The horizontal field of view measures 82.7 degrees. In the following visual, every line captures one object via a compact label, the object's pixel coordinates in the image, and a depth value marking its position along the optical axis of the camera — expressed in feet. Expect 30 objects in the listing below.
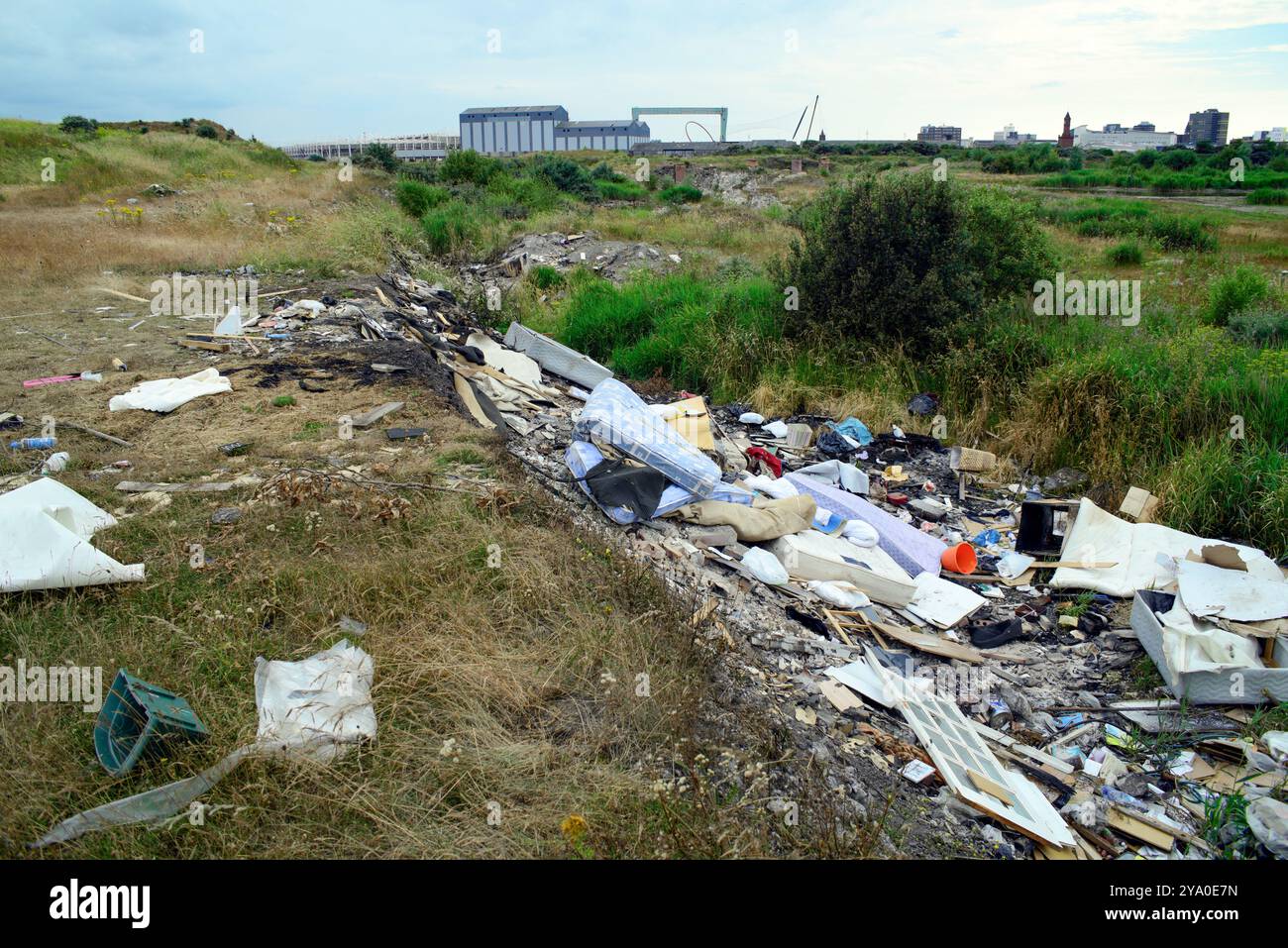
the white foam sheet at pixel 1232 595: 13.42
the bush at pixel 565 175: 82.10
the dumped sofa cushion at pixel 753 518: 17.02
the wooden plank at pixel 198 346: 26.40
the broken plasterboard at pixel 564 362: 30.73
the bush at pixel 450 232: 53.62
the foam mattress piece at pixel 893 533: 17.85
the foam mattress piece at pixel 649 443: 17.17
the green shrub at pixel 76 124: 94.97
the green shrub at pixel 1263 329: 26.07
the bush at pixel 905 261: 27.20
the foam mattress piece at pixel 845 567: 16.15
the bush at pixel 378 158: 87.76
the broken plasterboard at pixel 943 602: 15.75
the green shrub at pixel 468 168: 71.26
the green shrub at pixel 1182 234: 54.54
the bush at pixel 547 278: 42.09
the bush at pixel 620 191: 89.71
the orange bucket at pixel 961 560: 17.79
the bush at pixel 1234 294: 29.50
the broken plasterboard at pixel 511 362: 29.07
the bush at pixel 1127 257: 49.42
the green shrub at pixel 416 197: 59.88
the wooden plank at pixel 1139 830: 9.86
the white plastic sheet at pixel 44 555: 11.50
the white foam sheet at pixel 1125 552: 15.79
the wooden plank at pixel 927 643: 14.24
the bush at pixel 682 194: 95.66
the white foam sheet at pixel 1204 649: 12.53
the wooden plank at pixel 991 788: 10.06
